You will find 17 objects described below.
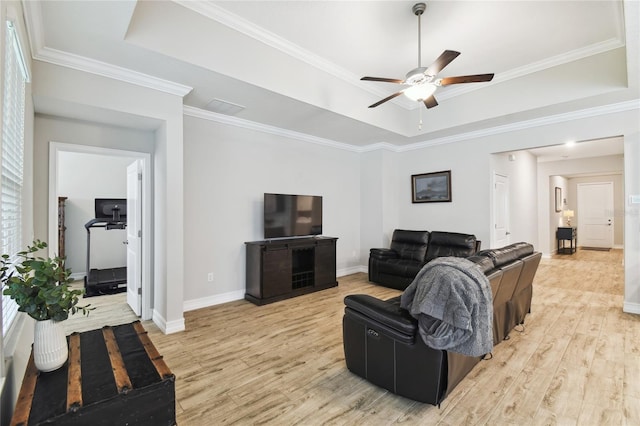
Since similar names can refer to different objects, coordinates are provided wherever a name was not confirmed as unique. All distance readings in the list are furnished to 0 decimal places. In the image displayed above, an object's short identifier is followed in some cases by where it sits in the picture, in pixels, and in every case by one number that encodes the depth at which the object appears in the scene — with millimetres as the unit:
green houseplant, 1322
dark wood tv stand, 4250
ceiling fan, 2609
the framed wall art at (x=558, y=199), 9266
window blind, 1596
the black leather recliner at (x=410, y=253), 4855
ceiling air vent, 3748
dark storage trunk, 1142
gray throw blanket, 1820
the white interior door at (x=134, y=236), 3791
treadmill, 4965
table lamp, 9594
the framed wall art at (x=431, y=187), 5633
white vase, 1368
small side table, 8695
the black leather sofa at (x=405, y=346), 1992
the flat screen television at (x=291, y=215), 4555
